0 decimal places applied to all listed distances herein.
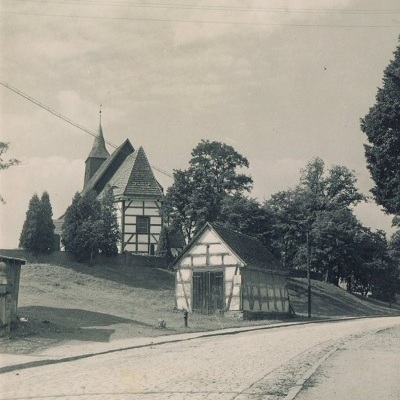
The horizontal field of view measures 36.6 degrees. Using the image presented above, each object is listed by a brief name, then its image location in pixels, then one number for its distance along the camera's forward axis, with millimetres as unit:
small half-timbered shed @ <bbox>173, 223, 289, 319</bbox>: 35562
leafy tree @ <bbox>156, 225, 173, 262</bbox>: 52469
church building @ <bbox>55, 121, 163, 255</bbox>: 53906
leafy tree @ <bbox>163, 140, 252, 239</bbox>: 53219
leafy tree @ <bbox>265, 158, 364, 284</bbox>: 64938
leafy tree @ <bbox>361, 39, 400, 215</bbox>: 28719
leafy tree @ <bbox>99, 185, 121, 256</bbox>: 47231
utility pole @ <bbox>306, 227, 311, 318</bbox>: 42247
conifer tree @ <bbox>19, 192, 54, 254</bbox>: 44750
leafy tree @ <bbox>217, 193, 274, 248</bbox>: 53562
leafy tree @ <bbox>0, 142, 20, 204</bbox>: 22250
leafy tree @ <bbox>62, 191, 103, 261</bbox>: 46125
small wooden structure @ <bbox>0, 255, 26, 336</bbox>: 16578
